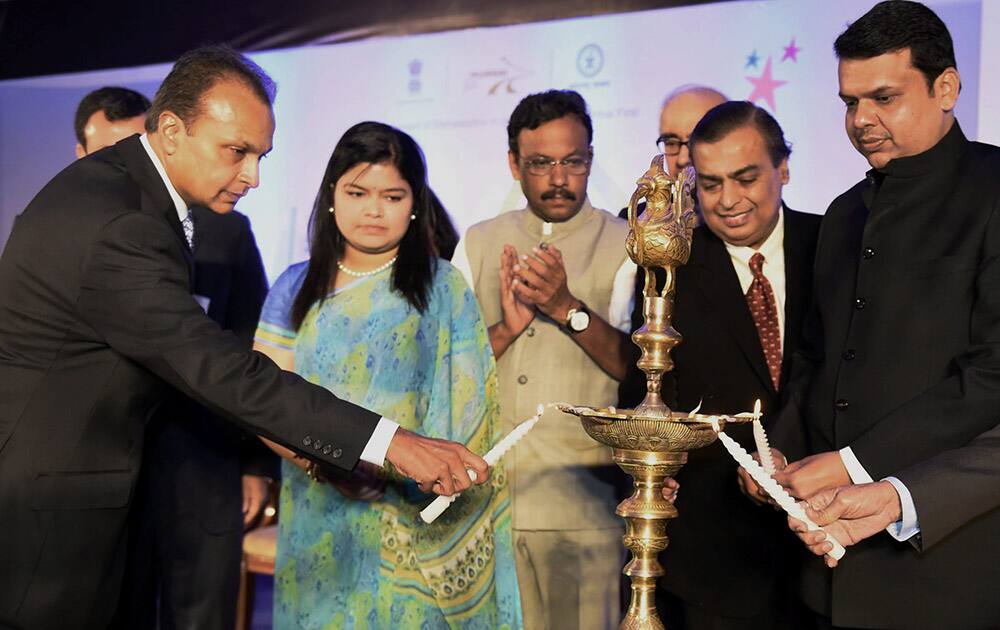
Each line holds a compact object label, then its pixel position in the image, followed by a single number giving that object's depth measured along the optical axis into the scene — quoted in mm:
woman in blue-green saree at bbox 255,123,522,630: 3053
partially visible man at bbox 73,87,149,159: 4129
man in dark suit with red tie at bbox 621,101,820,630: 2891
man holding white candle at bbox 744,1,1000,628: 2256
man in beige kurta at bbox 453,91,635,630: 3490
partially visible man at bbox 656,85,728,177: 3744
